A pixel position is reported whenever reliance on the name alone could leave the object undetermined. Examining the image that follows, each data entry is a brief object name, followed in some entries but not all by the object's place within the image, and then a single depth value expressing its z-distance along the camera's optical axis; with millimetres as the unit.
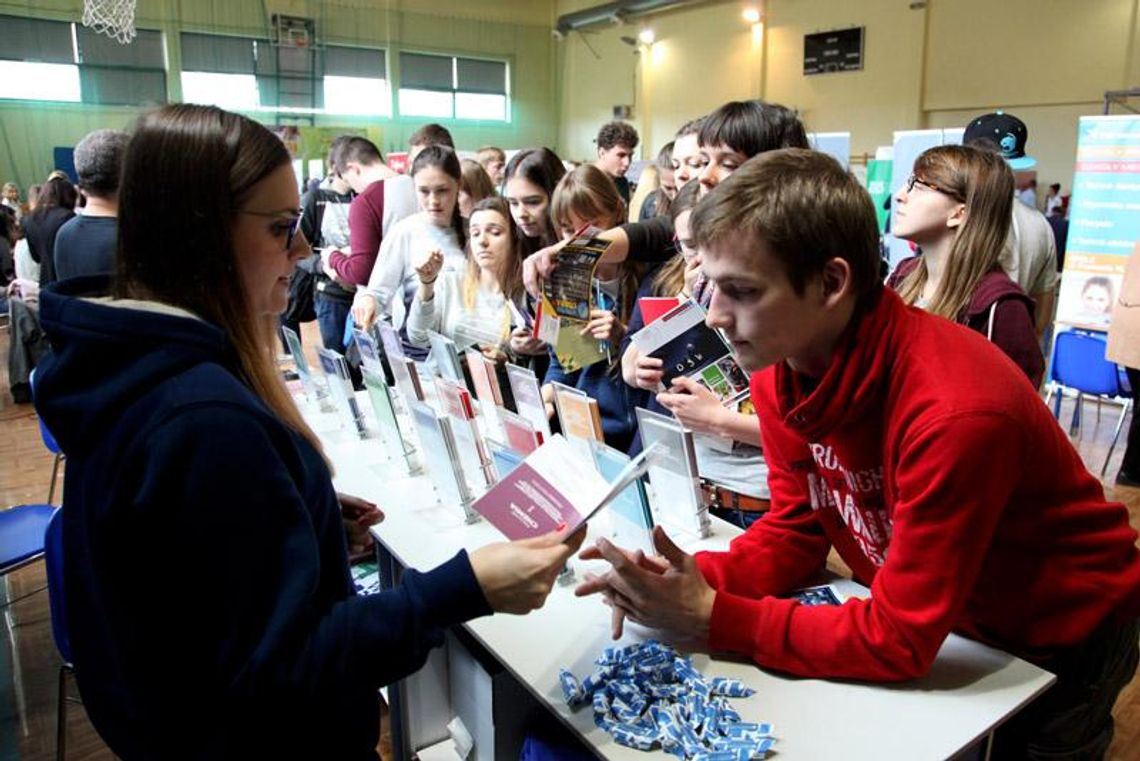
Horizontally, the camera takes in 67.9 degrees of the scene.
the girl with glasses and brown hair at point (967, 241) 1753
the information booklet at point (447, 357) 2342
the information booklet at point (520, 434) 1694
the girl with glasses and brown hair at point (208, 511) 813
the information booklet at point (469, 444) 1774
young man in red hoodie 1003
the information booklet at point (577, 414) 1730
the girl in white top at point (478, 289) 2797
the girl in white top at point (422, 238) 3133
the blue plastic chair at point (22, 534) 2246
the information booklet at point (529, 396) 2014
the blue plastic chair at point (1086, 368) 4441
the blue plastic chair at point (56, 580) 1661
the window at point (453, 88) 14516
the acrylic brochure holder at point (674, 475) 1542
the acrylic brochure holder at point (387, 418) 2064
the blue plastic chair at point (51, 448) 2907
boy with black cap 2713
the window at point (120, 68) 11859
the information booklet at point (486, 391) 2113
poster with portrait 4984
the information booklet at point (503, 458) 1617
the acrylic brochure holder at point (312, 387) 2619
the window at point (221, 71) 12523
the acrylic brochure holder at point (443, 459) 1745
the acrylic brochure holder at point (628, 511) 1395
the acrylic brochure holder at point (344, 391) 2350
